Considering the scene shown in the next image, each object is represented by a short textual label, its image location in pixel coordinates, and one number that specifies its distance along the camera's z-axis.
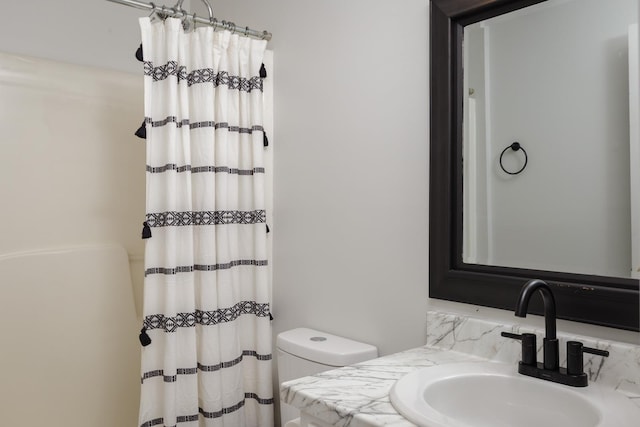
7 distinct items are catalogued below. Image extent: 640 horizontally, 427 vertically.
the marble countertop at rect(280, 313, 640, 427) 1.05
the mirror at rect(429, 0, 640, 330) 1.21
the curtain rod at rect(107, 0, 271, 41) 1.76
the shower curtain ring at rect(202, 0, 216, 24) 1.90
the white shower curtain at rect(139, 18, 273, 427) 1.76
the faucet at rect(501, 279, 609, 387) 1.13
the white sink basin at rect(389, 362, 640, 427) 1.04
